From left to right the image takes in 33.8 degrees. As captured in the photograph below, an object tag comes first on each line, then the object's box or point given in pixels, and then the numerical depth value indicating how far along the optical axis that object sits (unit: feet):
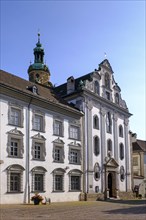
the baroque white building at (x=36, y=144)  71.18
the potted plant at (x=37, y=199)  68.92
